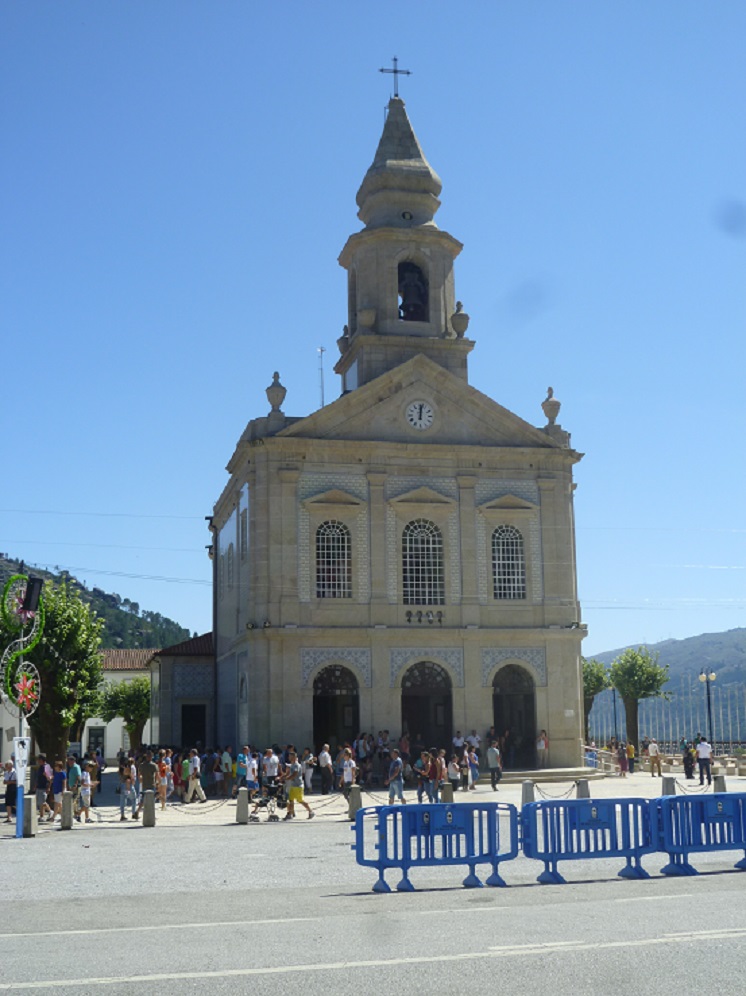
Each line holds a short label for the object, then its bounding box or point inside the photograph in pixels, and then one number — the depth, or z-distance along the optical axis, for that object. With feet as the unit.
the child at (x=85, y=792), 89.86
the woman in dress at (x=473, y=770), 109.19
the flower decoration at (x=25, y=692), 88.84
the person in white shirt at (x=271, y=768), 102.89
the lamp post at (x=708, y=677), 172.47
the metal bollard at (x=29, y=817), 80.28
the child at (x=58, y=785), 95.51
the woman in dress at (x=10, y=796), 93.01
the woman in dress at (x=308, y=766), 108.61
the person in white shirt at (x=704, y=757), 111.65
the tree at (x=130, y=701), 254.68
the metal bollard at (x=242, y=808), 87.92
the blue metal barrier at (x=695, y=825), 53.62
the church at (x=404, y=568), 124.67
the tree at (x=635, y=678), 218.18
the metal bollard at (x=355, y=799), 84.74
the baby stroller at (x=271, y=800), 92.32
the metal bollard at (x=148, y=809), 85.71
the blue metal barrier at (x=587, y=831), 52.42
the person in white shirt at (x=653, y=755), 133.18
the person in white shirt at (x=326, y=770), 104.68
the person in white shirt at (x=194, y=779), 104.78
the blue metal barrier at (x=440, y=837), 51.65
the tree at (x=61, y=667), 131.03
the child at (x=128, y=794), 91.76
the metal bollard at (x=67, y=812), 84.99
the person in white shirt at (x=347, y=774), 100.01
